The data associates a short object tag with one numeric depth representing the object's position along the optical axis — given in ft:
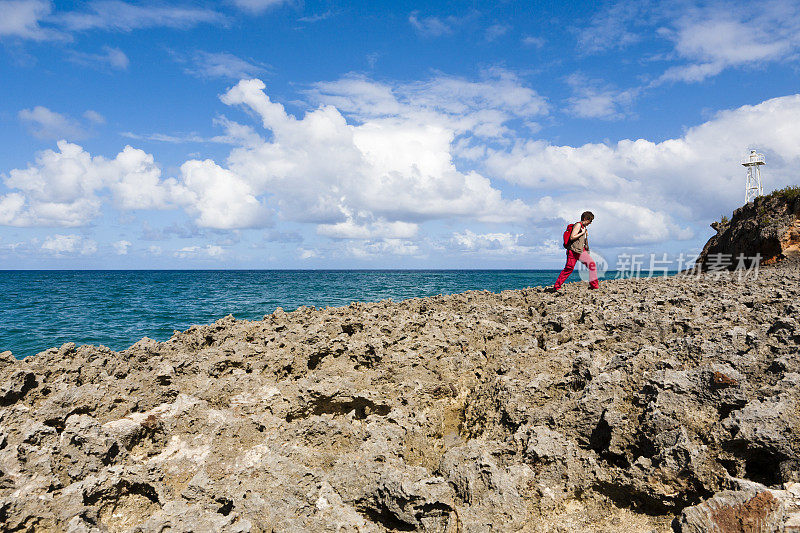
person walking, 35.27
